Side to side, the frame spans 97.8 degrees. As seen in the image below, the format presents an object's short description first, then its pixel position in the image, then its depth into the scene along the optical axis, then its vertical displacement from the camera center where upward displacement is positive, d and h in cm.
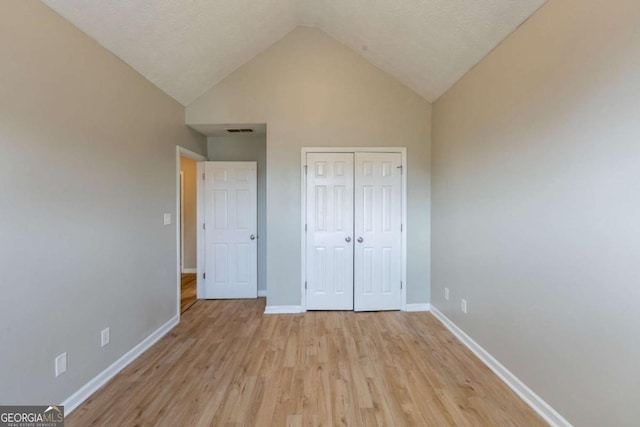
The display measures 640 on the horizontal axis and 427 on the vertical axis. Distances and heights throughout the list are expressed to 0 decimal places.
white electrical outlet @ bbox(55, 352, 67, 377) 175 -97
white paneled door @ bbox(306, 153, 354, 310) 346 -24
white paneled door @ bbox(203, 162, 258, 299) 396 -24
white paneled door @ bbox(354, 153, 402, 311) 347 -27
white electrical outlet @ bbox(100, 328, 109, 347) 211 -97
